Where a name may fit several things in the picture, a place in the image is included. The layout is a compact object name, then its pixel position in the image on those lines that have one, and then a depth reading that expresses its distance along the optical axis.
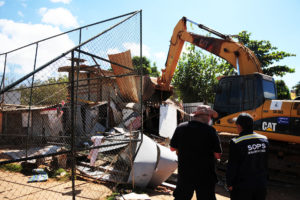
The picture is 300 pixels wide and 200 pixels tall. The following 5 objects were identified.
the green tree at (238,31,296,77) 18.86
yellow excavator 5.32
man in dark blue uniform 2.58
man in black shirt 2.68
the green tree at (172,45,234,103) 19.67
